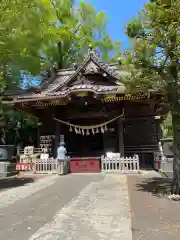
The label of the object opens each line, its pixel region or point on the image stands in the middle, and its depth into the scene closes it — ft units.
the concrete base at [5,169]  33.13
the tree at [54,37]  30.04
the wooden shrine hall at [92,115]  37.98
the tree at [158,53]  17.26
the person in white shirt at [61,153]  34.44
